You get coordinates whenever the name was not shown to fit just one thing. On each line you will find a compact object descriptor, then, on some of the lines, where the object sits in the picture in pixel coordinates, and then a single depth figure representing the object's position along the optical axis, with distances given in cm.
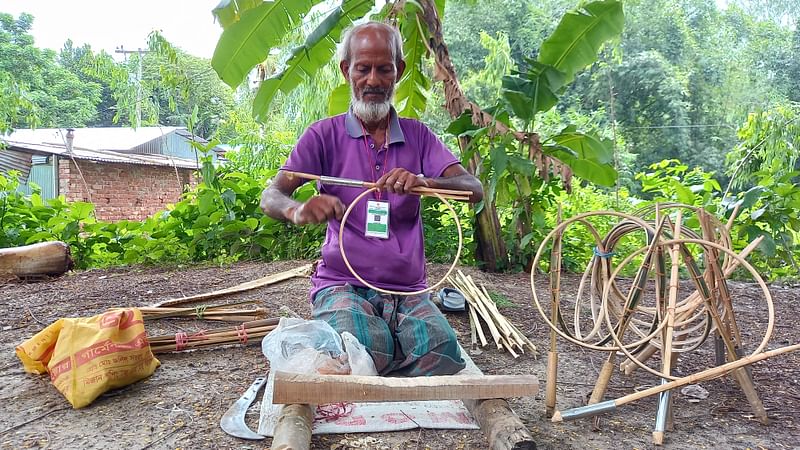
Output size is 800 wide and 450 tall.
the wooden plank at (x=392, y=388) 164
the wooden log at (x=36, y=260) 462
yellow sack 202
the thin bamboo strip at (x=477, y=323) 282
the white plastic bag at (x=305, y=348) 181
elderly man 204
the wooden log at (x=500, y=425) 154
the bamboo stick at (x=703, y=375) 160
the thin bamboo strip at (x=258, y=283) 334
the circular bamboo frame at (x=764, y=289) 159
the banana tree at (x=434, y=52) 390
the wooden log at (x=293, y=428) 151
